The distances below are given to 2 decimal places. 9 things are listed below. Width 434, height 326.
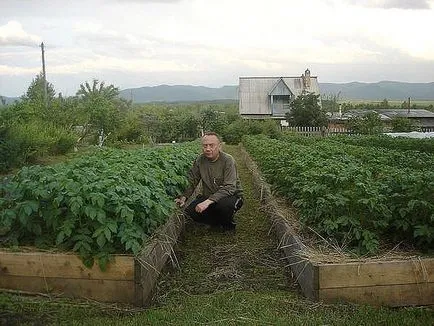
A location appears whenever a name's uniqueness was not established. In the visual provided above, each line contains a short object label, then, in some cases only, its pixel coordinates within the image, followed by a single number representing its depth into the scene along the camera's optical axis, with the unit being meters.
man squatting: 6.46
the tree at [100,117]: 31.79
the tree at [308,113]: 43.34
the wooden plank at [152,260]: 4.23
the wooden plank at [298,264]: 4.26
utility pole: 41.42
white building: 56.62
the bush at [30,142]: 18.50
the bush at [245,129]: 34.78
